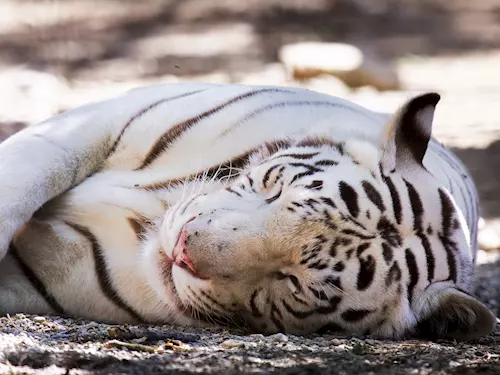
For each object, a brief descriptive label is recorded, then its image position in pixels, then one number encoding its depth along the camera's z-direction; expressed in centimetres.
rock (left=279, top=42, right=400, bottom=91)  1582
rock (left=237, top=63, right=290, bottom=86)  1522
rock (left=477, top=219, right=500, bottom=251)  930
